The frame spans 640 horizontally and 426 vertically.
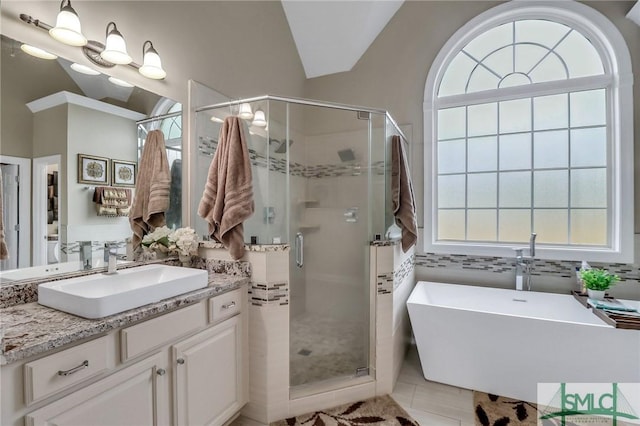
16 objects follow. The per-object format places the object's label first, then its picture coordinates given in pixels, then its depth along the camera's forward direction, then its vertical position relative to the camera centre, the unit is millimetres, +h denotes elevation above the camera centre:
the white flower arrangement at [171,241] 1876 -174
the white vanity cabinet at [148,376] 910 -625
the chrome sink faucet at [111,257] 1554 -235
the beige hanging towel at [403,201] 2408 +101
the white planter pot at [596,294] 2281 -615
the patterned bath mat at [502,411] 1845 -1274
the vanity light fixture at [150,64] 1793 +900
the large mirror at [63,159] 1294 +265
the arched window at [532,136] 2514 +719
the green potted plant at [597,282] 2281 -520
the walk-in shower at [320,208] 2049 +40
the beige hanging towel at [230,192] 1771 +131
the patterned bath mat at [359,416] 1836 -1279
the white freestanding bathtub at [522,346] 1853 -882
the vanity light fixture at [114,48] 1587 +879
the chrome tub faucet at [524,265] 2598 -447
